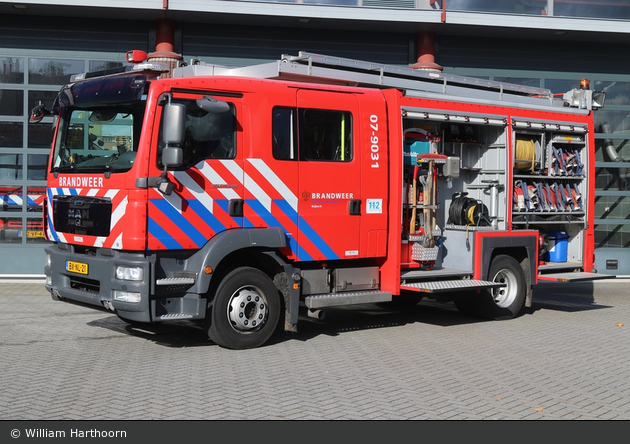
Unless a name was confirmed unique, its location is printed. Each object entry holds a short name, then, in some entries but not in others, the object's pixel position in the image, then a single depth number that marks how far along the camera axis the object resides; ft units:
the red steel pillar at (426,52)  51.16
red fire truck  26.03
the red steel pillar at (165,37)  48.11
